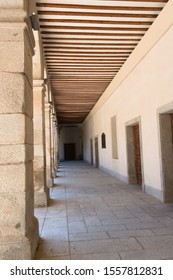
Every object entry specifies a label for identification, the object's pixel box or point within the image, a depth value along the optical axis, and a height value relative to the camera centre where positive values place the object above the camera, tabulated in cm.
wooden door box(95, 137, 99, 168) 1384 -32
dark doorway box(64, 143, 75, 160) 2350 -19
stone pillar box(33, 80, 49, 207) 471 +2
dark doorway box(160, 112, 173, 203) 470 -12
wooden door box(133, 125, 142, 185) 678 -21
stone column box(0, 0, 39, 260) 221 +14
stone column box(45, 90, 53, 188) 699 +21
